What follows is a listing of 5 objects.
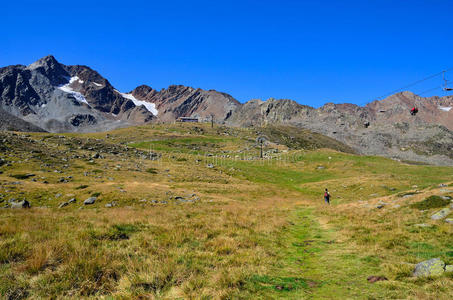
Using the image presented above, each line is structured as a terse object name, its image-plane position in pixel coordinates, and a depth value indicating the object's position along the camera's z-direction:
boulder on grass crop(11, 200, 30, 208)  17.67
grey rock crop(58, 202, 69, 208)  20.77
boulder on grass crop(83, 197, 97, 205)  21.72
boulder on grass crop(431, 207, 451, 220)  12.90
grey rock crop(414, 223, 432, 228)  11.91
